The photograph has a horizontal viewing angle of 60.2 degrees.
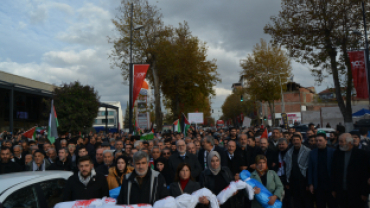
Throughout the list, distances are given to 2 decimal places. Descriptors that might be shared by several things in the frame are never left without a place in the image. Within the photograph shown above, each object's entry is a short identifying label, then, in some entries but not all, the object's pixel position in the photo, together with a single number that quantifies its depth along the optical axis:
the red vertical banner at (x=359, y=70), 14.27
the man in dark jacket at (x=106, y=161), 6.51
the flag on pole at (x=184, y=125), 20.14
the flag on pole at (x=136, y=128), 19.50
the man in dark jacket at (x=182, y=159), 6.62
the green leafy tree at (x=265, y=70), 41.75
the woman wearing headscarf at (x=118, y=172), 5.41
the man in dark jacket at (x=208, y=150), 6.74
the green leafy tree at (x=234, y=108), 78.12
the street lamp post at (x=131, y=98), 16.41
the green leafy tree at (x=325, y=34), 18.09
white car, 3.70
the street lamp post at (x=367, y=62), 14.12
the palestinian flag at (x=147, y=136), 12.62
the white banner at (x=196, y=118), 32.00
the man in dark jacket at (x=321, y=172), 6.09
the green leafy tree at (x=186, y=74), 29.47
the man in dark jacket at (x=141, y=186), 4.09
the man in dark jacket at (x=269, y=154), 7.01
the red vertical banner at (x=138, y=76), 15.92
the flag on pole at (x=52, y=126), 11.94
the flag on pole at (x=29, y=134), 14.16
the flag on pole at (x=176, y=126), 19.54
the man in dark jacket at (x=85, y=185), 4.30
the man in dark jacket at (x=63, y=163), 7.19
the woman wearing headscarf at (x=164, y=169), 6.74
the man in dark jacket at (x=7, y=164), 7.29
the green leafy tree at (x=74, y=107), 24.47
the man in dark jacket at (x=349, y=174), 5.46
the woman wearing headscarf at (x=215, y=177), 5.11
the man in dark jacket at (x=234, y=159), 7.00
